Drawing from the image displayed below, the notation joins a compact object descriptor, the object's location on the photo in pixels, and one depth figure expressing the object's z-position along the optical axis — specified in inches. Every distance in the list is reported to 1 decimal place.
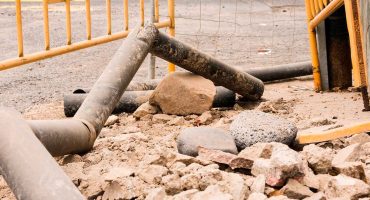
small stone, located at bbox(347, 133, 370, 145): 150.1
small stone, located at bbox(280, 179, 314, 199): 121.2
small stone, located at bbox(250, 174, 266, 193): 122.4
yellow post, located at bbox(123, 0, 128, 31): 242.3
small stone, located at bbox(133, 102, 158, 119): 203.9
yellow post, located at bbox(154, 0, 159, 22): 254.2
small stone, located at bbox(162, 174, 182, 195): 125.3
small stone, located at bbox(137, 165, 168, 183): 131.6
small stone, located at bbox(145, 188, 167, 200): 120.1
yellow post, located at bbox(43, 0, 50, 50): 209.6
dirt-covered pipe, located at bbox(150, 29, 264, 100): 199.8
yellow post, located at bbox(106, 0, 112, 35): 235.1
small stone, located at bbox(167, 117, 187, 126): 194.4
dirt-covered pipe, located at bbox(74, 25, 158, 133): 160.7
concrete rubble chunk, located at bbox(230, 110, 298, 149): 151.6
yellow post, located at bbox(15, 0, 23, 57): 202.5
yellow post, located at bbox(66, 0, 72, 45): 217.6
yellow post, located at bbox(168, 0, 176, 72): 256.1
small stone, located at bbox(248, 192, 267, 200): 116.1
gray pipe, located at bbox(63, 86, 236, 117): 214.8
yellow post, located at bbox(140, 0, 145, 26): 246.2
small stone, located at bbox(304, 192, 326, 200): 116.0
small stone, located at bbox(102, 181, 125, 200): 126.8
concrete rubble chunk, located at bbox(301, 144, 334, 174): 132.6
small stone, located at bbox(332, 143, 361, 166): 134.6
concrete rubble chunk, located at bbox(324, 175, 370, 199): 116.0
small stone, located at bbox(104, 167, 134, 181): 132.7
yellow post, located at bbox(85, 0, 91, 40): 226.2
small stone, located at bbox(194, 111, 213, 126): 194.7
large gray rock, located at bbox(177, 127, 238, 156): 147.4
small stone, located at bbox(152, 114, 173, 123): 198.7
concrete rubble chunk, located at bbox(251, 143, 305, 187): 124.0
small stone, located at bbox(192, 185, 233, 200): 113.3
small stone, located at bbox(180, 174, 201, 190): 124.3
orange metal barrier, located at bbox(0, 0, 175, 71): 202.4
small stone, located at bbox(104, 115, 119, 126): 198.5
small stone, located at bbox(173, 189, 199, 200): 117.8
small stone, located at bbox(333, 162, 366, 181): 125.0
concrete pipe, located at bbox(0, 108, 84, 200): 98.4
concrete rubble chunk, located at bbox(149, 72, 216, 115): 202.5
